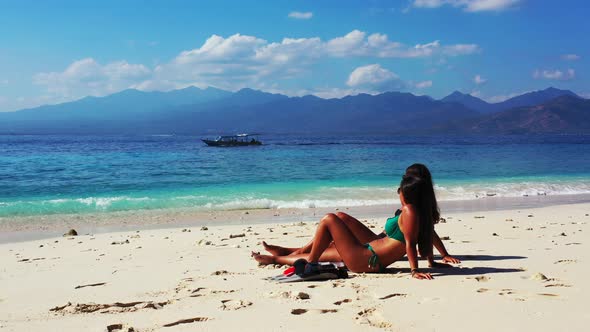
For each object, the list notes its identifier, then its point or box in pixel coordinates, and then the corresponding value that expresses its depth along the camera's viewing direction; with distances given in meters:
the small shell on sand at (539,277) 5.22
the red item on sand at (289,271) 5.71
